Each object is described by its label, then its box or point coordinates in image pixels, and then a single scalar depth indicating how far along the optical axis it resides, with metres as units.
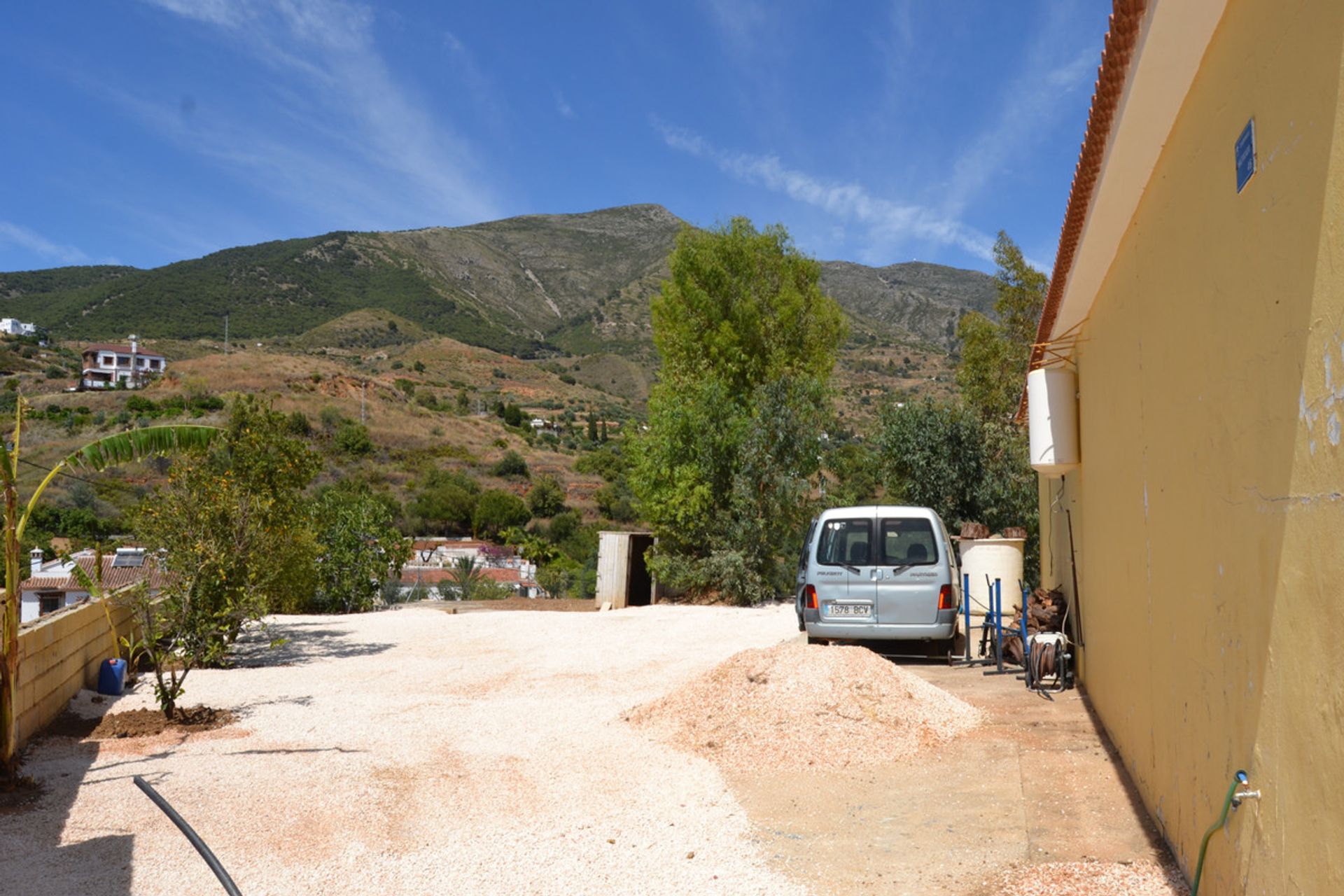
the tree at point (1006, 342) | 24.14
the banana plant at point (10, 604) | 6.83
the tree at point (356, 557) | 20.92
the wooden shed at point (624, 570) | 21.22
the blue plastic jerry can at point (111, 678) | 10.50
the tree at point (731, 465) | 20.77
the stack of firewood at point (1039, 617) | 10.84
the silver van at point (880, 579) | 11.18
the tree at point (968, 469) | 22.86
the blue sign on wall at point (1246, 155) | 3.32
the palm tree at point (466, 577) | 27.14
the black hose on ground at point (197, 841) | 3.26
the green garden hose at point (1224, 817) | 3.43
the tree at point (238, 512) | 10.53
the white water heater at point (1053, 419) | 9.22
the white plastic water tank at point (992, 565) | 13.95
